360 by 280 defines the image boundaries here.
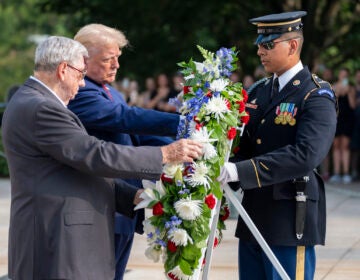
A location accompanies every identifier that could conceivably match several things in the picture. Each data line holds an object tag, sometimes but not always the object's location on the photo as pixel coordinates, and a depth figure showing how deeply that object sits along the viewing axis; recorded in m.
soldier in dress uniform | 7.85
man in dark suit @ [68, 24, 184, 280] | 8.63
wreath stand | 7.73
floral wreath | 7.69
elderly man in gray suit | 7.05
